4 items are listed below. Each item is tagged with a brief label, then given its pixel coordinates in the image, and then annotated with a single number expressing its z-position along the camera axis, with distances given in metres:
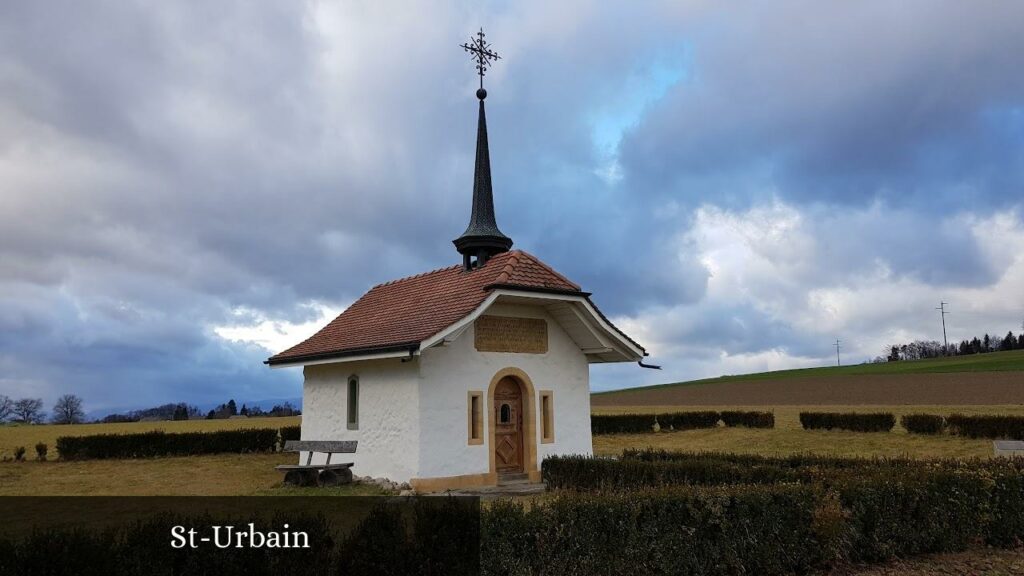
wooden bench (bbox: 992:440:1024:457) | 18.28
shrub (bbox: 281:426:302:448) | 27.88
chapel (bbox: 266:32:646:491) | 15.27
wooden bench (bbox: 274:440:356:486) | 16.45
